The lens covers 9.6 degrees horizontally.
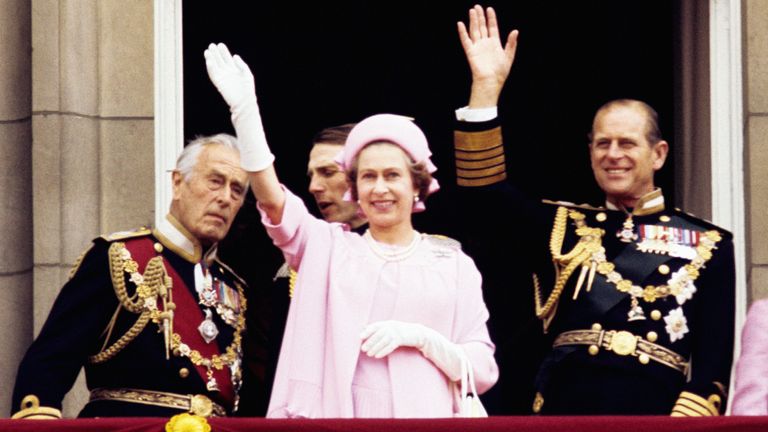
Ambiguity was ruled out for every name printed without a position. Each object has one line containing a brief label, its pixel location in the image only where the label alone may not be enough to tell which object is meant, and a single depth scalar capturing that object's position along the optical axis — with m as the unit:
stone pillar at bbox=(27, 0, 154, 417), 17.84
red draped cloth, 13.78
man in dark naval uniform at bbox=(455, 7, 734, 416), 15.53
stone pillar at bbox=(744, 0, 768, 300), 17.74
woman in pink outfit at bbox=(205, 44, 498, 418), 14.30
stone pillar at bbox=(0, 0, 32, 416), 17.92
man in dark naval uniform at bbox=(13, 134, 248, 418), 15.47
